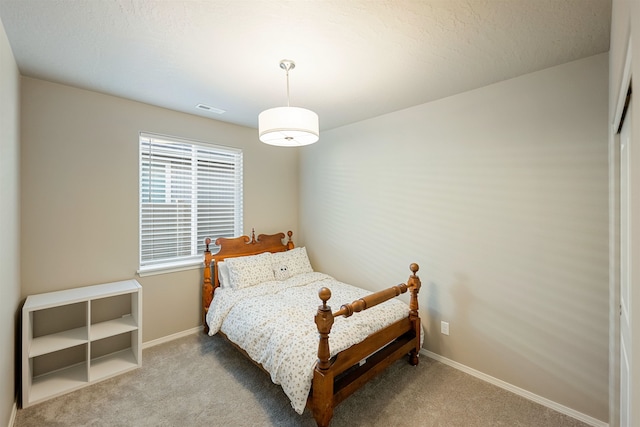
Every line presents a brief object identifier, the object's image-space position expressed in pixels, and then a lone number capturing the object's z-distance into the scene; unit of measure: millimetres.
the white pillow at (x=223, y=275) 3122
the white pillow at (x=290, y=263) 3426
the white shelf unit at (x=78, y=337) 2125
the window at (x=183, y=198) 2982
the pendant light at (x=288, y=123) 1774
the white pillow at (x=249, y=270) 3064
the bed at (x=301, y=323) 1824
